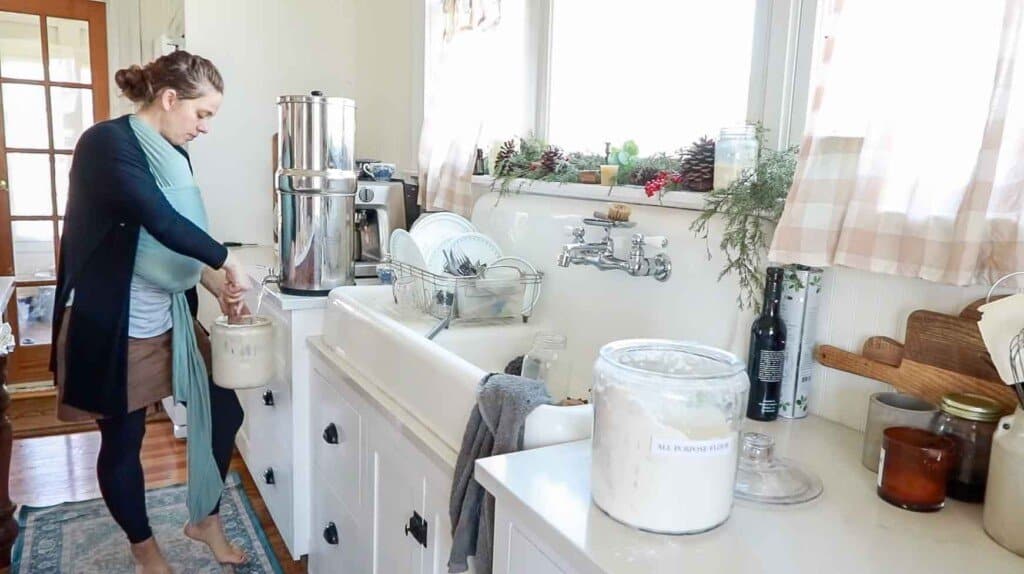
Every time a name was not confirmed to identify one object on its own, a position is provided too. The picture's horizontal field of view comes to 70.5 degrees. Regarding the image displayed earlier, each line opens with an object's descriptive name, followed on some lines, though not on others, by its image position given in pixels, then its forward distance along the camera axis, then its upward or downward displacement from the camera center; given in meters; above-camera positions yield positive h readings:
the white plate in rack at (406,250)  1.81 -0.18
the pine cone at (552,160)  1.91 +0.07
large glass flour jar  0.78 -0.28
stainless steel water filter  2.00 -0.04
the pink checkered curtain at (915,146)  0.91 +0.07
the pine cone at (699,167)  1.39 +0.05
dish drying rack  1.73 -0.27
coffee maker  2.34 -0.15
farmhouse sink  1.06 -0.36
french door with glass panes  3.72 +0.18
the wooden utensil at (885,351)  1.07 -0.23
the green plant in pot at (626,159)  1.64 +0.07
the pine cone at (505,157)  2.07 +0.07
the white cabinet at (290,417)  2.02 -0.71
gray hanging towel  1.04 -0.40
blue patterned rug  2.21 -1.20
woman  1.71 -0.27
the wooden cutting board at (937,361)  0.97 -0.23
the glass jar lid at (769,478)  0.89 -0.36
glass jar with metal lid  0.89 -0.29
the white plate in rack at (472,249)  1.85 -0.18
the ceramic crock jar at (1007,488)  0.77 -0.30
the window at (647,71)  1.58 +0.29
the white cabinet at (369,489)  1.27 -0.64
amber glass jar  0.87 -0.32
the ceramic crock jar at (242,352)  1.88 -0.47
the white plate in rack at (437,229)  1.95 -0.14
